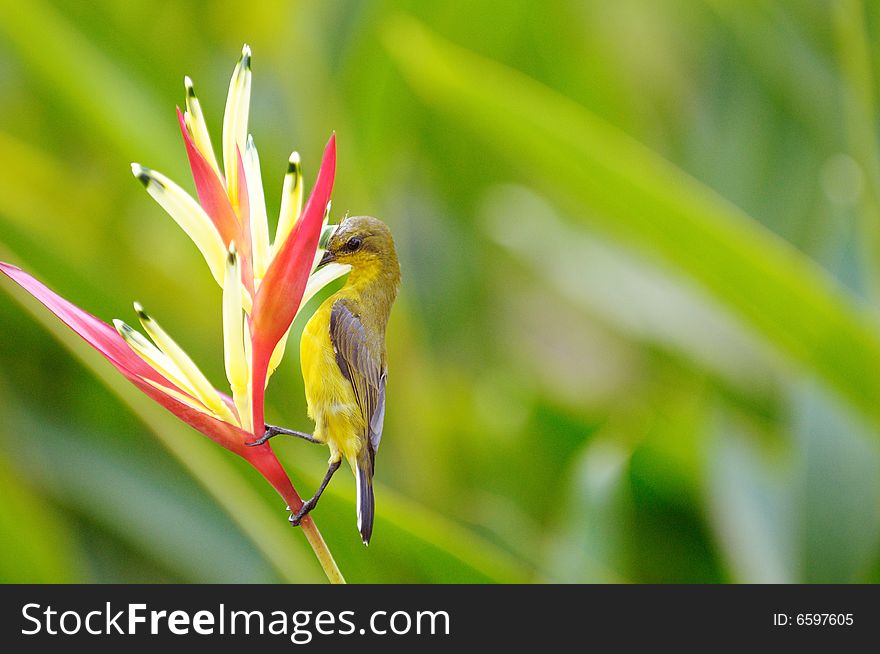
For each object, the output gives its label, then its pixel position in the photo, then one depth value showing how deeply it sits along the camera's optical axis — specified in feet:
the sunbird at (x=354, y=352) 11.43
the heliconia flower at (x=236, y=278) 11.32
